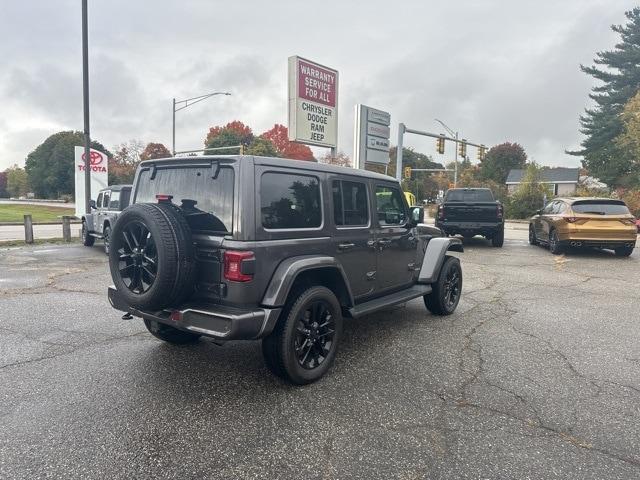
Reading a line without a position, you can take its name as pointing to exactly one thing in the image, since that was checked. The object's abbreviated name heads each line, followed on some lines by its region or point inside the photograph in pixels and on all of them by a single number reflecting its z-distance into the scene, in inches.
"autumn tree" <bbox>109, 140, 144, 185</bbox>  2123.5
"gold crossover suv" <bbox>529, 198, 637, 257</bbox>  448.1
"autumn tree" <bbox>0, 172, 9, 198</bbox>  4616.1
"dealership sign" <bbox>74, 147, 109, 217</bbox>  732.7
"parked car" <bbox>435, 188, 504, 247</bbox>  538.6
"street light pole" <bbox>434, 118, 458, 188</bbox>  1267.7
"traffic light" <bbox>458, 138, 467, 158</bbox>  1238.3
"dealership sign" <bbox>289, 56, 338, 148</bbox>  656.4
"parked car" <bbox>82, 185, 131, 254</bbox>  458.9
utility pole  565.0
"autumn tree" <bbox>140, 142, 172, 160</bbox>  2635.6
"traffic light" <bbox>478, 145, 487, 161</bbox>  1267.2
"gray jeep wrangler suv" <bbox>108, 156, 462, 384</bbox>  130.1
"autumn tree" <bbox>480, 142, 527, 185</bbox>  2977.4
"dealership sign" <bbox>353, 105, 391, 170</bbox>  774.5
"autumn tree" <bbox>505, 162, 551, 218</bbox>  1359.5
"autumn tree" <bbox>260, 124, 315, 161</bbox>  2724.4
